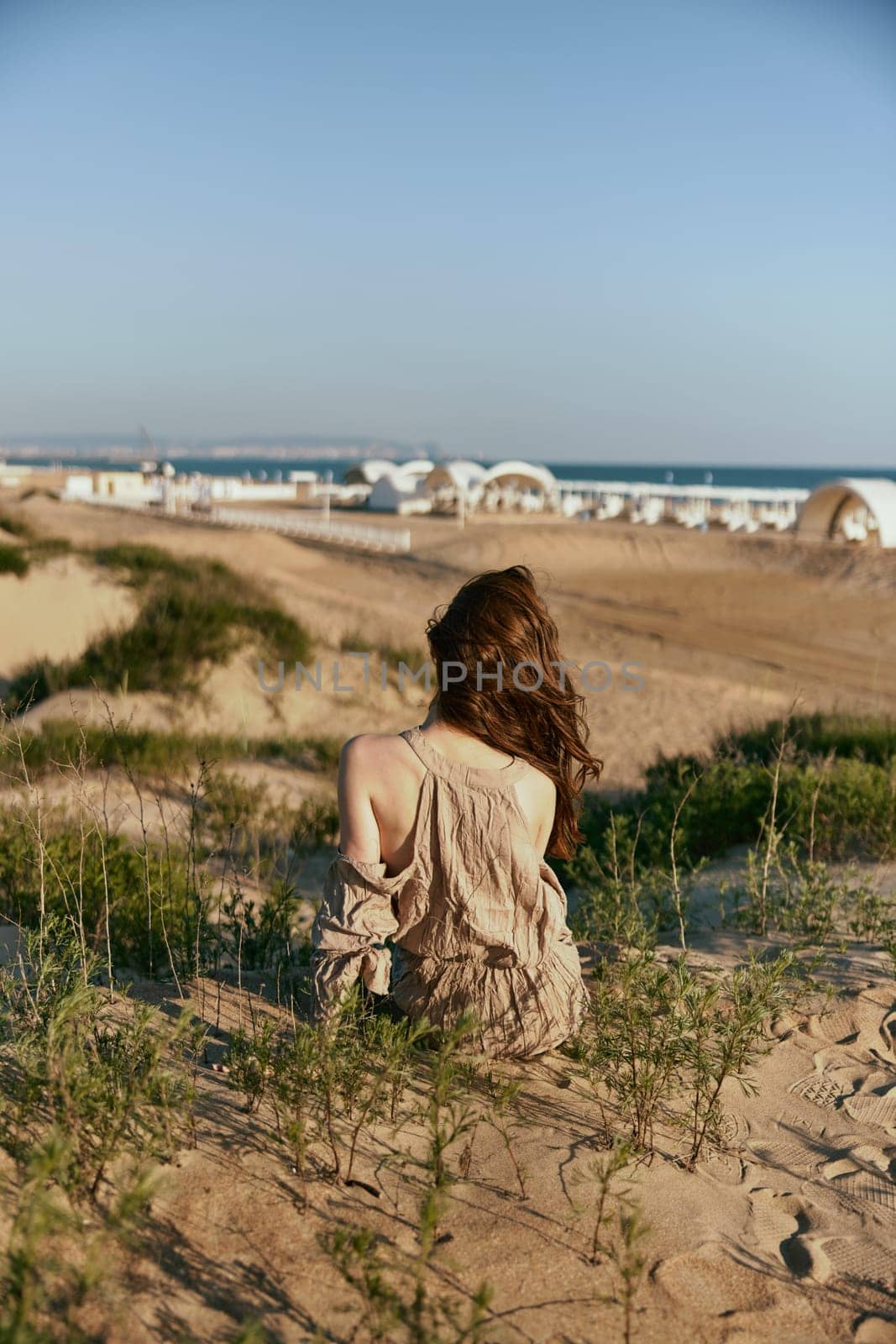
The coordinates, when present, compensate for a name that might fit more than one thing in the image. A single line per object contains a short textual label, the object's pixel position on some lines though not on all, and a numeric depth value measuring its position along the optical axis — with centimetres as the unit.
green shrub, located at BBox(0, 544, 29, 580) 1288
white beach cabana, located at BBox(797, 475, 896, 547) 2477
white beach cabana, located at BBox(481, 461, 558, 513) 3859
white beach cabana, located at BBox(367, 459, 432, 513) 3831
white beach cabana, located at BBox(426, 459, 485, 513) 3722
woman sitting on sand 268
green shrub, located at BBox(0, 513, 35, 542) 1568
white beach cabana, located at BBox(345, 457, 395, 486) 4755
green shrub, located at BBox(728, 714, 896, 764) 713
